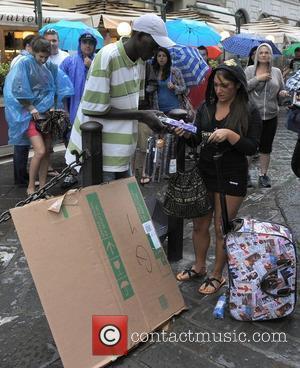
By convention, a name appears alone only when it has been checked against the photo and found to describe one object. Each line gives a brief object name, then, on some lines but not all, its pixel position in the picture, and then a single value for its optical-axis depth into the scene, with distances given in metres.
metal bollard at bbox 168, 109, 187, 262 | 3.35
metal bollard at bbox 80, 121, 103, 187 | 2.62
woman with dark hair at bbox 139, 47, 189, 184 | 5.75
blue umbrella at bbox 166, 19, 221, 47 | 9.61
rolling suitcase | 2.69
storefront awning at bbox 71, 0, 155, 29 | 10.02
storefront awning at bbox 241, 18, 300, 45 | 15.93
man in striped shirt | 2.69
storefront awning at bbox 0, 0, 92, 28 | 8.23
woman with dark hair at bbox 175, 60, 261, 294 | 2.84
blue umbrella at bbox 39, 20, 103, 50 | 7.88
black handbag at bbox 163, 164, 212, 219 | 2.95
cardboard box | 2.31
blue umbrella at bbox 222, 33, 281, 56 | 10.14
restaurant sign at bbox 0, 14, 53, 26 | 8.08
